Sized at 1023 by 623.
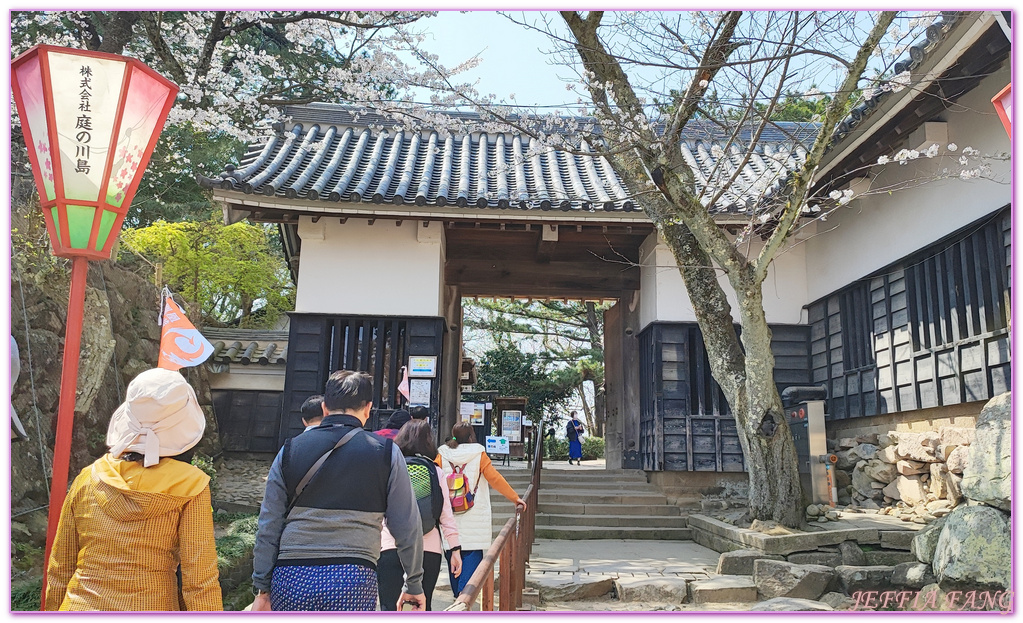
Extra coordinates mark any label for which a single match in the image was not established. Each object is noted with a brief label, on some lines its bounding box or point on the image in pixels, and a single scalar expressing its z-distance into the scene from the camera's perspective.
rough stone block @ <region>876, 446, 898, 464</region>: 8.91
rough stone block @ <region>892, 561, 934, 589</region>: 5.68
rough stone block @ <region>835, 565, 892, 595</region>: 6.08
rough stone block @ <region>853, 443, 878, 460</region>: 9.48
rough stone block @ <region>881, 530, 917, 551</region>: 7.07
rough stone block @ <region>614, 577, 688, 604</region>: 6.05
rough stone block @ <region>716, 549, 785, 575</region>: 6.66
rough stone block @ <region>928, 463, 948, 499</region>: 7.97
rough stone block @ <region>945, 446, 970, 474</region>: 7.50
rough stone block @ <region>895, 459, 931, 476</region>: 8.48
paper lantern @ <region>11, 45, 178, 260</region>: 3.45
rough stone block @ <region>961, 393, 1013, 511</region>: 5.20
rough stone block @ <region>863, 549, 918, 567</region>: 7.05
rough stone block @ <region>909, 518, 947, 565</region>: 5.72
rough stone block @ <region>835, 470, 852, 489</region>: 10.10
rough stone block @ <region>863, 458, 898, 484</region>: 9.05
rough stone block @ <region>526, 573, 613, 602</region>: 5.95
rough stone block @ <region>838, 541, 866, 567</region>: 6.98
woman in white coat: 4.91
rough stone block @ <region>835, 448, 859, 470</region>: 9.93
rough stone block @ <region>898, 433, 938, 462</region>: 8.17
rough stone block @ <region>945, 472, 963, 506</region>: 7.60
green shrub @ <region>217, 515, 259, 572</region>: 6.65
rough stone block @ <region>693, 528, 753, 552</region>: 7.75
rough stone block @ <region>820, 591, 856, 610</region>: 5.80
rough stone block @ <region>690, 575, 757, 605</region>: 6.03
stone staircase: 9.56
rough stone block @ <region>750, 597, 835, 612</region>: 5.03
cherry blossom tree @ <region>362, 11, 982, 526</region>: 6.76
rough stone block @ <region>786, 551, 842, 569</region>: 6.88
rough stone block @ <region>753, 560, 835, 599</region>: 6.02
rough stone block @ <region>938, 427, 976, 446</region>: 7.68
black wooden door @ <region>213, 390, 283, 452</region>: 11.57
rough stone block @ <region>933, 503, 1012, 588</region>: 4.98
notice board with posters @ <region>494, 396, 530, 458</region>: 19.05
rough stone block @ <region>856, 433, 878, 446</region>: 9.62
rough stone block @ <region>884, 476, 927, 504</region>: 8.50
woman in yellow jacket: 2.40
